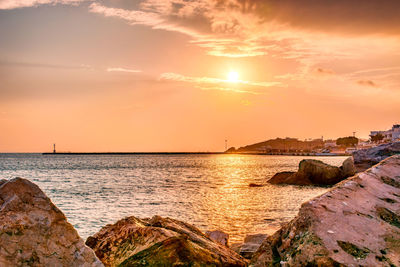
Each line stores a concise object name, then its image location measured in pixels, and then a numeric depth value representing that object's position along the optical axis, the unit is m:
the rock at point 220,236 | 12.63
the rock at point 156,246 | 6.14
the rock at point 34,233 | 5.16
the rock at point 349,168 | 42.43
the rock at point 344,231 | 4.74
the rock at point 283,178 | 47.01
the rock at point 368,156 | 41.08
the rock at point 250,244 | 10.45
